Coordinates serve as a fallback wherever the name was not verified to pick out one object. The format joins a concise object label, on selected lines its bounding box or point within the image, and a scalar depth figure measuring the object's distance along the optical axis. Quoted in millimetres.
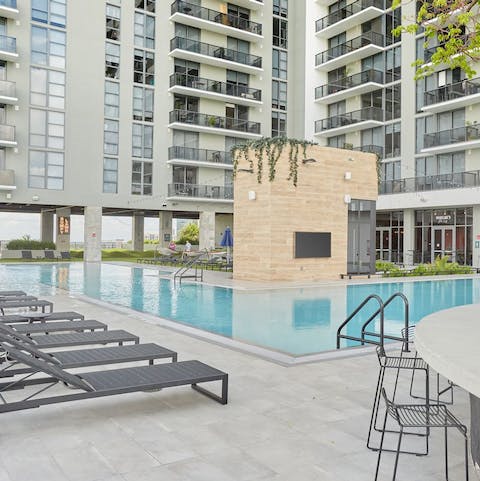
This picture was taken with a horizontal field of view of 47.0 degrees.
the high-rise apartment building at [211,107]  33875
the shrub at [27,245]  39594
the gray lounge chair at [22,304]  9109
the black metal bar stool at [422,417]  3076
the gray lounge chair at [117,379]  4195
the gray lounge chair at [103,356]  4977
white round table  2382
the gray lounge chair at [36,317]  7359
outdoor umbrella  25677
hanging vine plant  19938
